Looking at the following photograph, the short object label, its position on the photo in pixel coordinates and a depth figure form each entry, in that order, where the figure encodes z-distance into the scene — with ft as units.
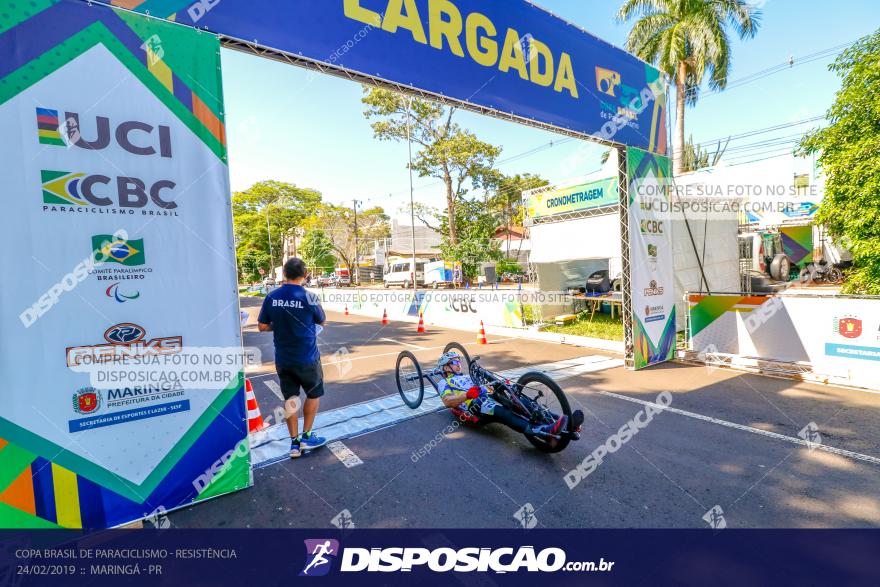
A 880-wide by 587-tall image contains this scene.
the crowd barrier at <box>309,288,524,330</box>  42.11
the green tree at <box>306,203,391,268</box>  143.54
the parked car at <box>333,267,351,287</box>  136.45
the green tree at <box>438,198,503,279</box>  87.76
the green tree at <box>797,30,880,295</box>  24.50
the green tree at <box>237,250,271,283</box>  167.63
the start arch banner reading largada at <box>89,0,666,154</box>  13.26
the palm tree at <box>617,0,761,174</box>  60.23
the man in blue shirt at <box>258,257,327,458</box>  13.20
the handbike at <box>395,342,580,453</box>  13.30
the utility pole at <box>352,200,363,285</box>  142.92
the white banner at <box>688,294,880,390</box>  19.79
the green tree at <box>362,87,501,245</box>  81.61
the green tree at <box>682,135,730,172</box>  126.87
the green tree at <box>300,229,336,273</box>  140.67
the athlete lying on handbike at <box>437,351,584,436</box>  13.94
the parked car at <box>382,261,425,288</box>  108.37
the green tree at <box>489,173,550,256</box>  99.09
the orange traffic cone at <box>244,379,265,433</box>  16.56
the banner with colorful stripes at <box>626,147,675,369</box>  25.03
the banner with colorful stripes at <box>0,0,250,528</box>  9.20
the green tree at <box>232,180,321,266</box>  167.32
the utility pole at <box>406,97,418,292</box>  76.78
